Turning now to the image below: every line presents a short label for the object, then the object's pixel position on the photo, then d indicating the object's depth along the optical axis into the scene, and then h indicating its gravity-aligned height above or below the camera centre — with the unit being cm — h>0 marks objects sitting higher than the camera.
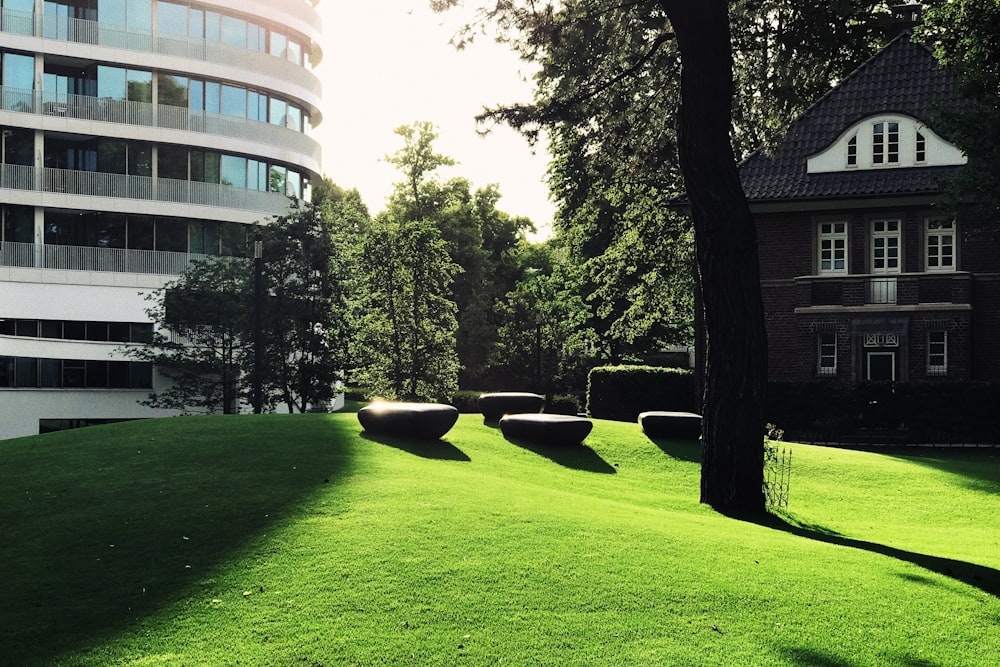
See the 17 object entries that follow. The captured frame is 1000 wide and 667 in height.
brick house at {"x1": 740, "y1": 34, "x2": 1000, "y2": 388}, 3494 +260
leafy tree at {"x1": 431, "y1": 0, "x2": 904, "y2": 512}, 1563 +389
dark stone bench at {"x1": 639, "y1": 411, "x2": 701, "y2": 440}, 2291 -212
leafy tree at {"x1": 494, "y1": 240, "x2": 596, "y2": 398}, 5066 -73
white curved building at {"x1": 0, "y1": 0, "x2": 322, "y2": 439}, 4266 +672
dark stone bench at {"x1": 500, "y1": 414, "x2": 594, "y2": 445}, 2086 -204
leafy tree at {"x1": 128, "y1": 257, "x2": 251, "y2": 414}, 3519 -21
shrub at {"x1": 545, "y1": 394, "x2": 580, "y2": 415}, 4706 -355
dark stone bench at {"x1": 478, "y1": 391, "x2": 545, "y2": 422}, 2467 -185
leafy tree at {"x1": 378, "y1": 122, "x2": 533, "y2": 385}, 6912 +788
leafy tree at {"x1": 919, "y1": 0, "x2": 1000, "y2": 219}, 1614 +478
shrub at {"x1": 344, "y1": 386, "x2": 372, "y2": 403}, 5898 -410
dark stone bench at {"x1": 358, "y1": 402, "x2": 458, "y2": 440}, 1864 -168
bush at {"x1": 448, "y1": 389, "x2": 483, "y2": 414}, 4898 -354
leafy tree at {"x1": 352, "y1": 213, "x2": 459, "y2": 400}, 3997 +35
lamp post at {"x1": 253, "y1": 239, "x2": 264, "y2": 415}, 3173 -22
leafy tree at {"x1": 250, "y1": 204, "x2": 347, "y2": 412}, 3478 +61
